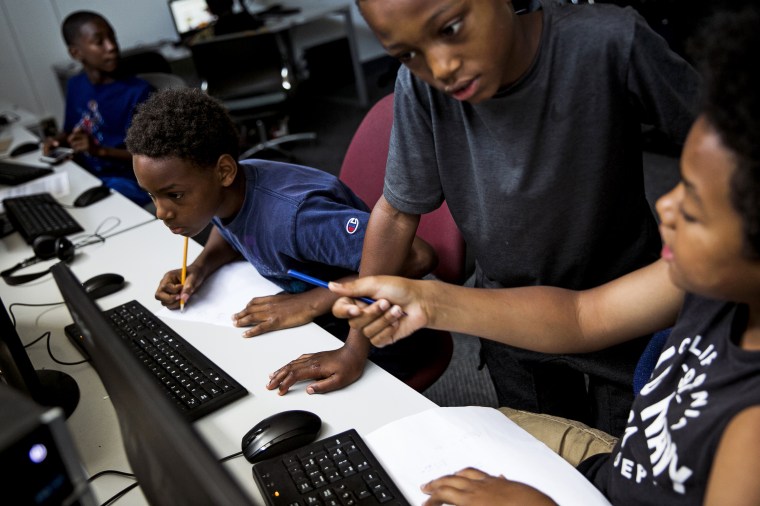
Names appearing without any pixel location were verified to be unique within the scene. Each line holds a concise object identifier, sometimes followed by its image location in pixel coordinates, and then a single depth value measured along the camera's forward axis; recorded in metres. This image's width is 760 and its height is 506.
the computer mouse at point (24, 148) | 2.97
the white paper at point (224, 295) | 1.39
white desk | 1.03
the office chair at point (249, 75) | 4.08
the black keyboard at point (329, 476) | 0.87
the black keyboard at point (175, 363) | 1.10
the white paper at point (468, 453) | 0.89
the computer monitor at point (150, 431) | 0.46
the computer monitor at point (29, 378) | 1.00
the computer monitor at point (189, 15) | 5.24
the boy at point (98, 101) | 2.80
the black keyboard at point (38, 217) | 1.97
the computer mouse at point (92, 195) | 2.19
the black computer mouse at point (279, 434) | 0.96
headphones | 1.74
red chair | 1.47
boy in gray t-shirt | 0.93
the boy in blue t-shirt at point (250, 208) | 1.35
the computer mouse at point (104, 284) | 1.55
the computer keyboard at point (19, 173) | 2.54
